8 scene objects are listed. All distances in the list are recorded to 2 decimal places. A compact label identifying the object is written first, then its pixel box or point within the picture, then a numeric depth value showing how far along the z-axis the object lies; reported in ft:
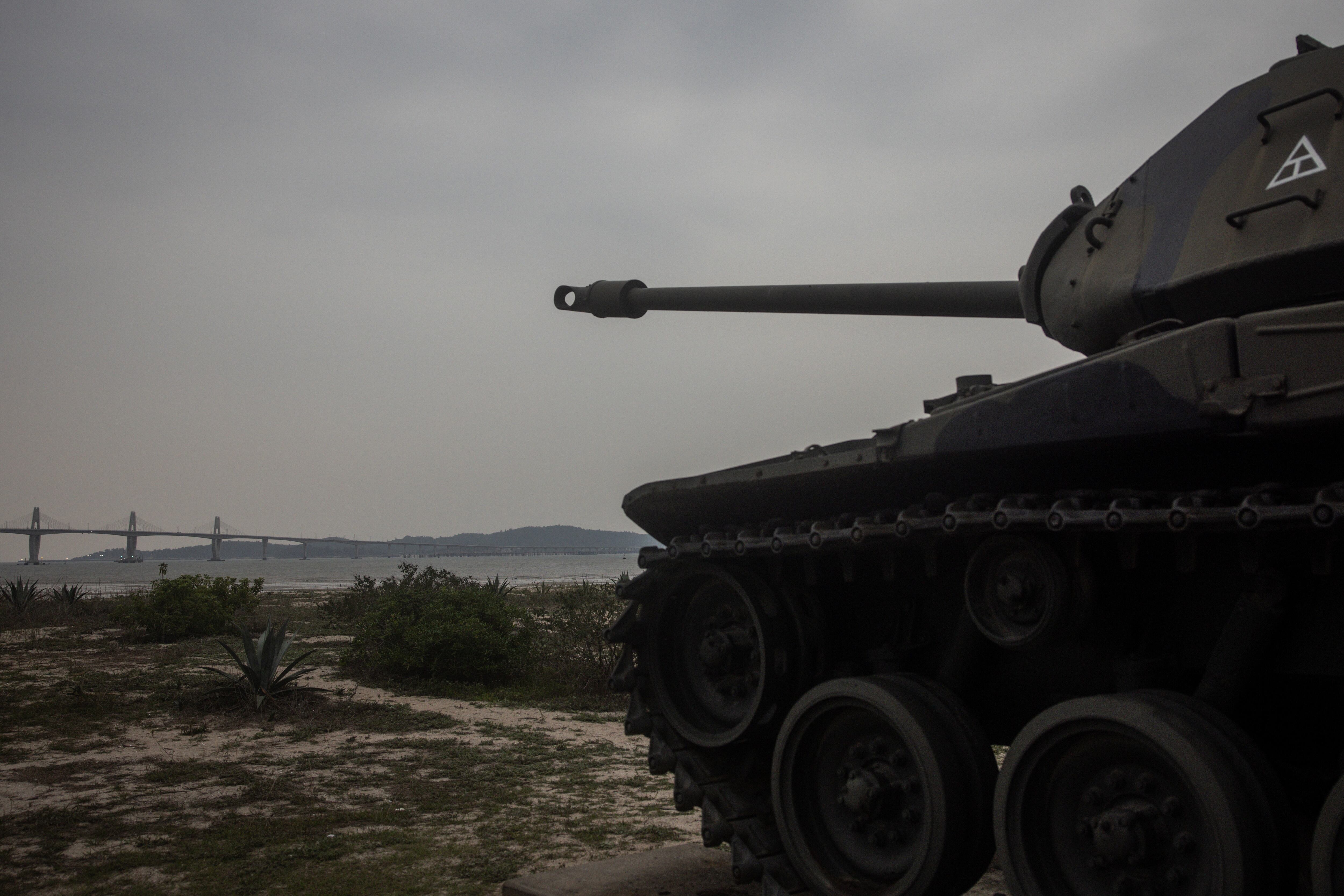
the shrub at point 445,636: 48.70
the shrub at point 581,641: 47.57
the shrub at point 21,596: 75.82
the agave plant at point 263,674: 39.78
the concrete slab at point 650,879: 17.74
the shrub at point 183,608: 67.92
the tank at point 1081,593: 10.49
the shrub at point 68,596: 81.51
